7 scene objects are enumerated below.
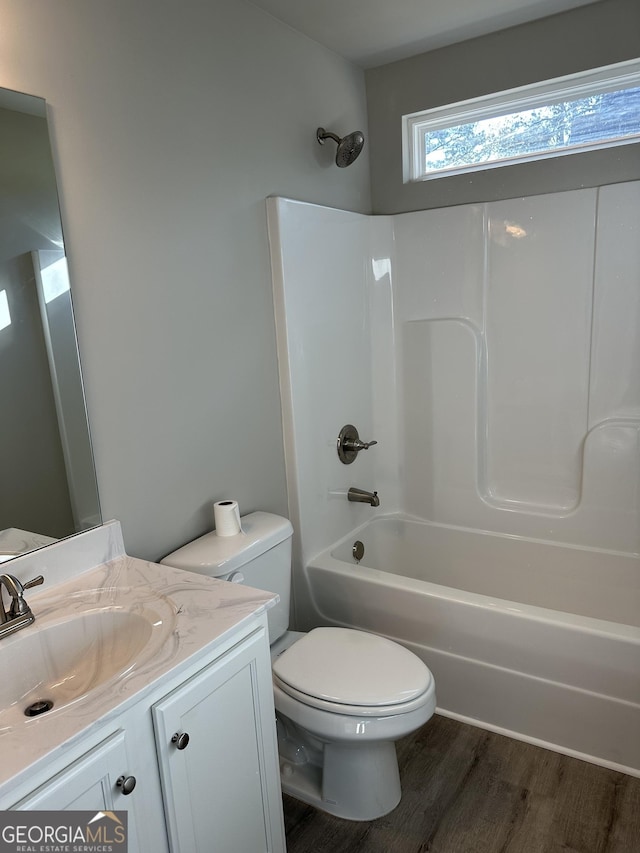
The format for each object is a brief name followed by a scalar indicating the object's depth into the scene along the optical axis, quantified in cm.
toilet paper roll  194
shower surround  222
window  236
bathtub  195
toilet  168
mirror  143
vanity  103
